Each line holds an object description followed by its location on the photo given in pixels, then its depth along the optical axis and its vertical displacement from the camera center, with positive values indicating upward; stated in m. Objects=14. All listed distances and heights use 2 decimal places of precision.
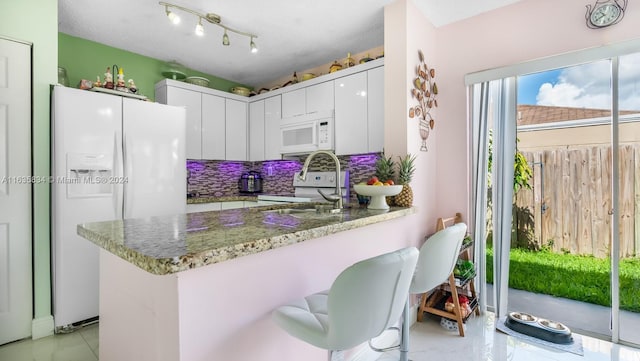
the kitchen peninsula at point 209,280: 0.99 -0.39
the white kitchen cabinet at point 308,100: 3.23 +0.89
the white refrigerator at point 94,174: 2.28 +0.05
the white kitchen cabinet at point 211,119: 3.45 +0.75
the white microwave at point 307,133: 3.24 +0.52
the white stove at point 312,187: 3.29 -0.08
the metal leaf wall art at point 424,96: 2.42 +0.68
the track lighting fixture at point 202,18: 2.27 +1.33
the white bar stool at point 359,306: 0.99 -0.43
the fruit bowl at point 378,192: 1.95 -0.08
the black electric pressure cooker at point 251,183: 4.26 -0.04
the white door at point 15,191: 2.13 -0.08
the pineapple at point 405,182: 2.19 -0.02
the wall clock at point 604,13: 2.00 +1.10
